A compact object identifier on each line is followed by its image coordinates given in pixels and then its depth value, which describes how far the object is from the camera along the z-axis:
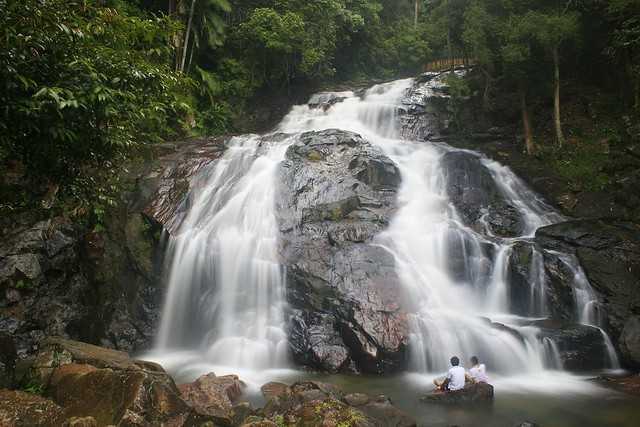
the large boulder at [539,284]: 10.02
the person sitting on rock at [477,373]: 7.55
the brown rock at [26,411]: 4.06
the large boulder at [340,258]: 8.66
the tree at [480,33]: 15.61
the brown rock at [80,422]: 4.25
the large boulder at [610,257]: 9.30
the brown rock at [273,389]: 7.19
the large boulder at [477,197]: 12.80
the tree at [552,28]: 13.72
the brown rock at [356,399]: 6.79
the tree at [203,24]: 19.34
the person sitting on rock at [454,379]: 7.28
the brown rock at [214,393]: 6.22
